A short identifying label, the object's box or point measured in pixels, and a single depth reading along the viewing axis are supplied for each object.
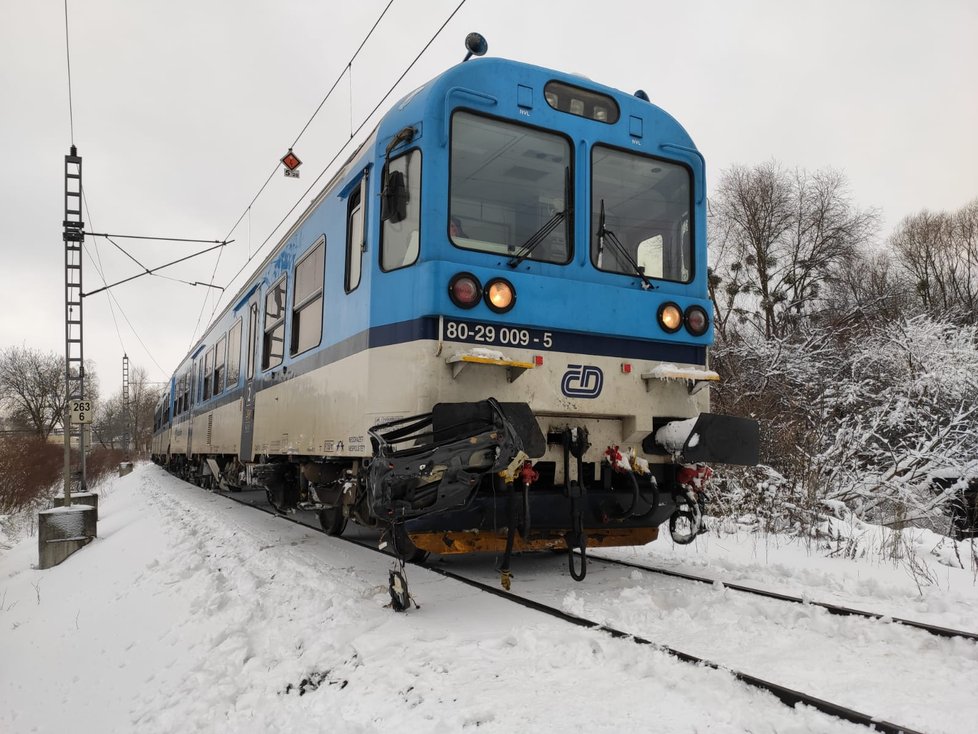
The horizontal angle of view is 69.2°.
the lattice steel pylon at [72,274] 14.08
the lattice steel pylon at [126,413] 54.91
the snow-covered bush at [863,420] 8.87
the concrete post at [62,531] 9.55
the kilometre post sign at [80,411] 13.90
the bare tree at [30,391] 49.69
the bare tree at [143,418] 70.51
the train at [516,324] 4.27
